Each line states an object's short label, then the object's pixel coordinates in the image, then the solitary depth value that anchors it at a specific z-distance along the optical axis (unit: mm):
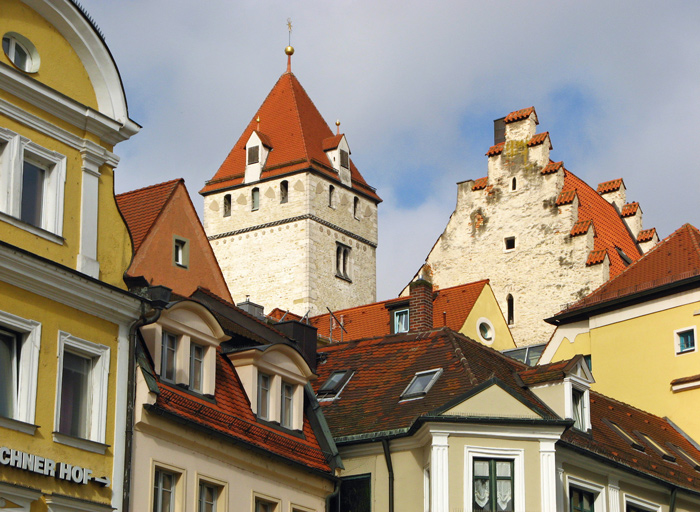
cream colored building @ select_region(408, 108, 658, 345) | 55531
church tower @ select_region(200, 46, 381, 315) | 85062
